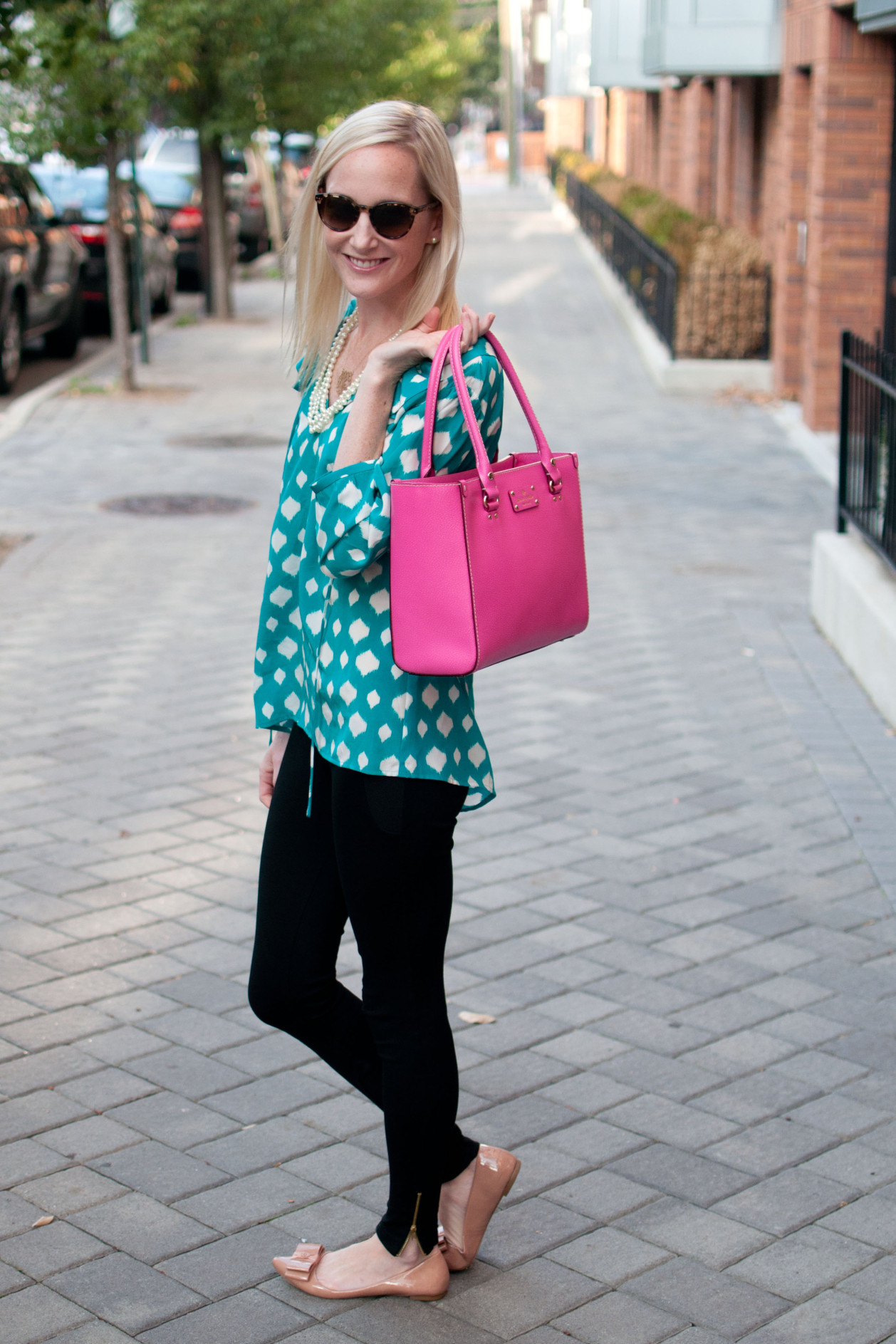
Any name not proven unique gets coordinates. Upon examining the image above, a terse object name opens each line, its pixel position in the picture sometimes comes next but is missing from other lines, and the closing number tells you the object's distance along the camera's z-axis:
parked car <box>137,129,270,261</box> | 25.98
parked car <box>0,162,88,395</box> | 14.35
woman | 2.47
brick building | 12.27
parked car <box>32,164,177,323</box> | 18.47
